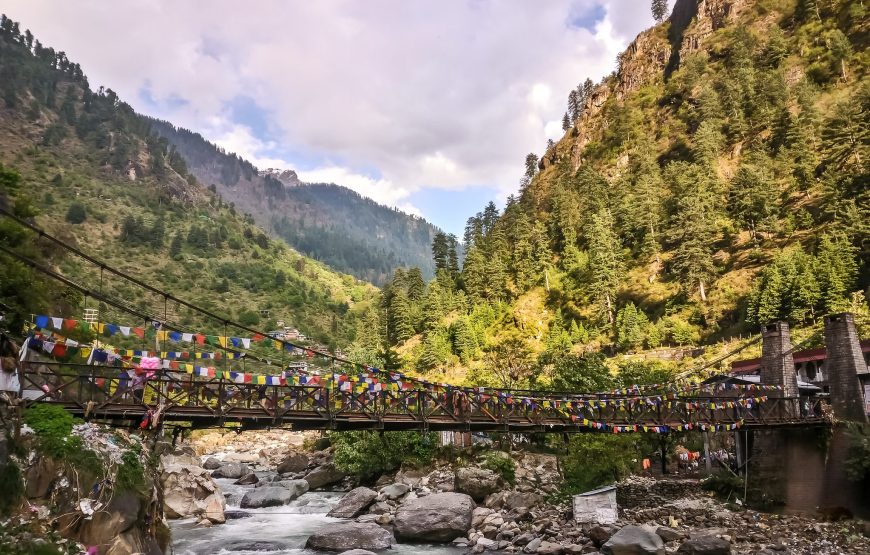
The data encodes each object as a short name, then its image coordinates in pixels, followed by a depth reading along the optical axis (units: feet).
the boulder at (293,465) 128.47
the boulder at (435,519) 70.28
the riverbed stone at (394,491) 89.20
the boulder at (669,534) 61.46
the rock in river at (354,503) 84.23
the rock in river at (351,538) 66.49
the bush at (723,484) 77.36
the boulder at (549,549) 60.95
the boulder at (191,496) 80.48
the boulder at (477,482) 84.58
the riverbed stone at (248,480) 118.32
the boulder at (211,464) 135.71
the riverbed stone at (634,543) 56.54
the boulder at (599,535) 62.15
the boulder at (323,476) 110.83
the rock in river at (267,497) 93.88
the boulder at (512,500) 79.06
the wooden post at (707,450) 92.07
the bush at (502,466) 89.86
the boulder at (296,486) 100.26
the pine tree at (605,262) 197.17
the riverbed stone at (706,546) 55.77
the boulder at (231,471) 128.98
